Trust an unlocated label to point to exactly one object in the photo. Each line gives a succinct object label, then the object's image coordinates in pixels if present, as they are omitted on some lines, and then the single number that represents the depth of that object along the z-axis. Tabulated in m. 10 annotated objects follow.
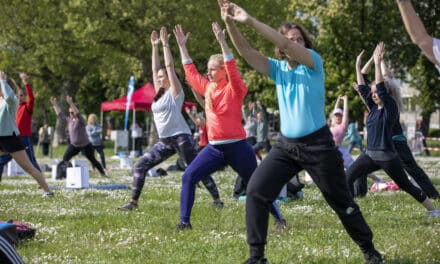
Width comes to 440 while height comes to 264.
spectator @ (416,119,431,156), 35.74
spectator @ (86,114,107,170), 22.23
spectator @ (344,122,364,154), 24.25
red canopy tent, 31.90
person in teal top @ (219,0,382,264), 5.75
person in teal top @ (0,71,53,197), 11.48
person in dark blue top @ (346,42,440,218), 8.99
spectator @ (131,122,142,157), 35.97
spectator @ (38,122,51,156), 35.25
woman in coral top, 8.05
